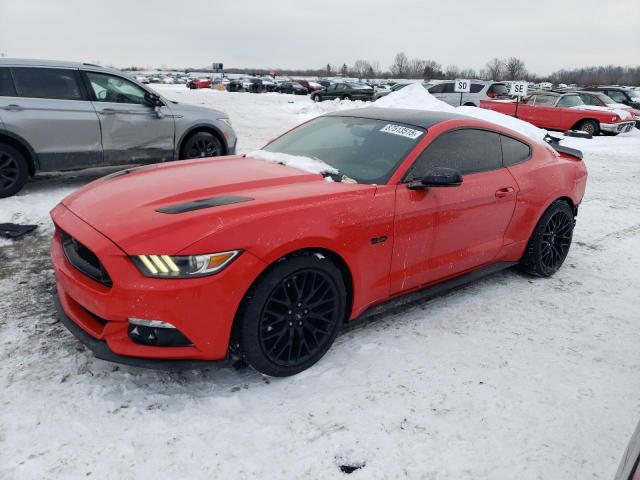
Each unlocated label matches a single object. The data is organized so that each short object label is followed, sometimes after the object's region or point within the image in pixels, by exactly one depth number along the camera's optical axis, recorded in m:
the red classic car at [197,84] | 43.44
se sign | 14.64
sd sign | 13.87
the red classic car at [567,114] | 15.90
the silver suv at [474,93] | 19.97
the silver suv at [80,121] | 6.04
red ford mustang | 2.47
